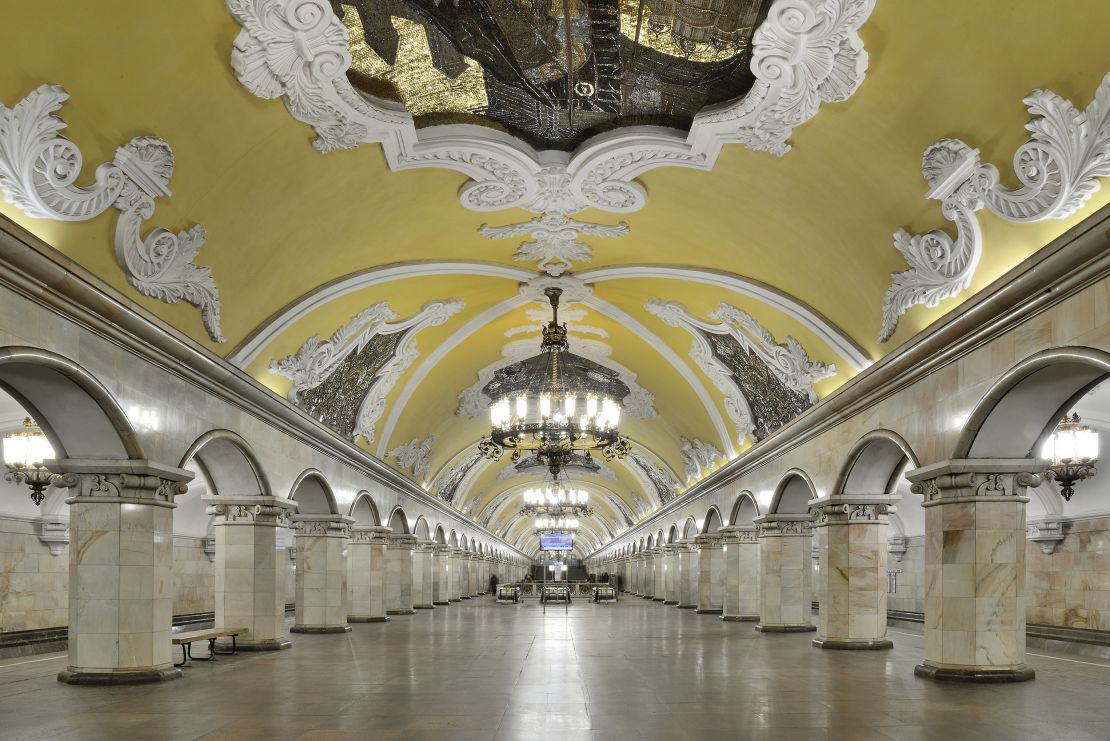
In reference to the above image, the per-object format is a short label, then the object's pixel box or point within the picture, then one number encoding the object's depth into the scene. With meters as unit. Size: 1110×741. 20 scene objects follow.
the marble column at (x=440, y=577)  30.06
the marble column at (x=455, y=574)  32.59
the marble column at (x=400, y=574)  23.77
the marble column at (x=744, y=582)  20.16
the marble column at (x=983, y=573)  9.43
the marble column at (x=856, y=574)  13.30
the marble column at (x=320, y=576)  17.08
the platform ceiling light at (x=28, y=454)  12.59
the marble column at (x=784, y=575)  17.06
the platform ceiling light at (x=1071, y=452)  12.88
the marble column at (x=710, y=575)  23.55
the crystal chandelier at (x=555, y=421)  15.66
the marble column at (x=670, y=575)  29.50
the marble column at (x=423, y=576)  26.83
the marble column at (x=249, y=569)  13.22
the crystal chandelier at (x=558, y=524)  43.66
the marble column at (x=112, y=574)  9.43
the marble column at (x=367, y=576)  20.30
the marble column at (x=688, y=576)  26.36
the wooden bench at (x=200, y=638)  11.06
